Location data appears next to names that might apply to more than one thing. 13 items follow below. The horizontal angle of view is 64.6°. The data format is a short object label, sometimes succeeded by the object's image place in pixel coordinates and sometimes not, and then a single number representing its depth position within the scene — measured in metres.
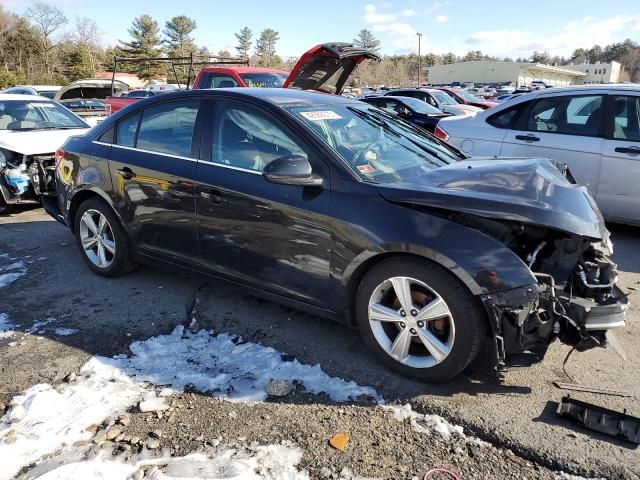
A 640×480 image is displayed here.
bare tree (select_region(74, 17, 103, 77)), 54.58
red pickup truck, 8.66
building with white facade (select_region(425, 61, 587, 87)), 84.75
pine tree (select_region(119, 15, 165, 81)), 70.25
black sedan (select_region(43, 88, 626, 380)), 2.65
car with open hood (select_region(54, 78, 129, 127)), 16.01
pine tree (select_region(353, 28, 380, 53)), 99.56
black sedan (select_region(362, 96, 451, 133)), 12.01
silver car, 5.27
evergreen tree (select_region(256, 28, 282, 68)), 100.49
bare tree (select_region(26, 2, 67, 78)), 51.28
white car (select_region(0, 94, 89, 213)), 6.49
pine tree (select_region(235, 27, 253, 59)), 97.19
